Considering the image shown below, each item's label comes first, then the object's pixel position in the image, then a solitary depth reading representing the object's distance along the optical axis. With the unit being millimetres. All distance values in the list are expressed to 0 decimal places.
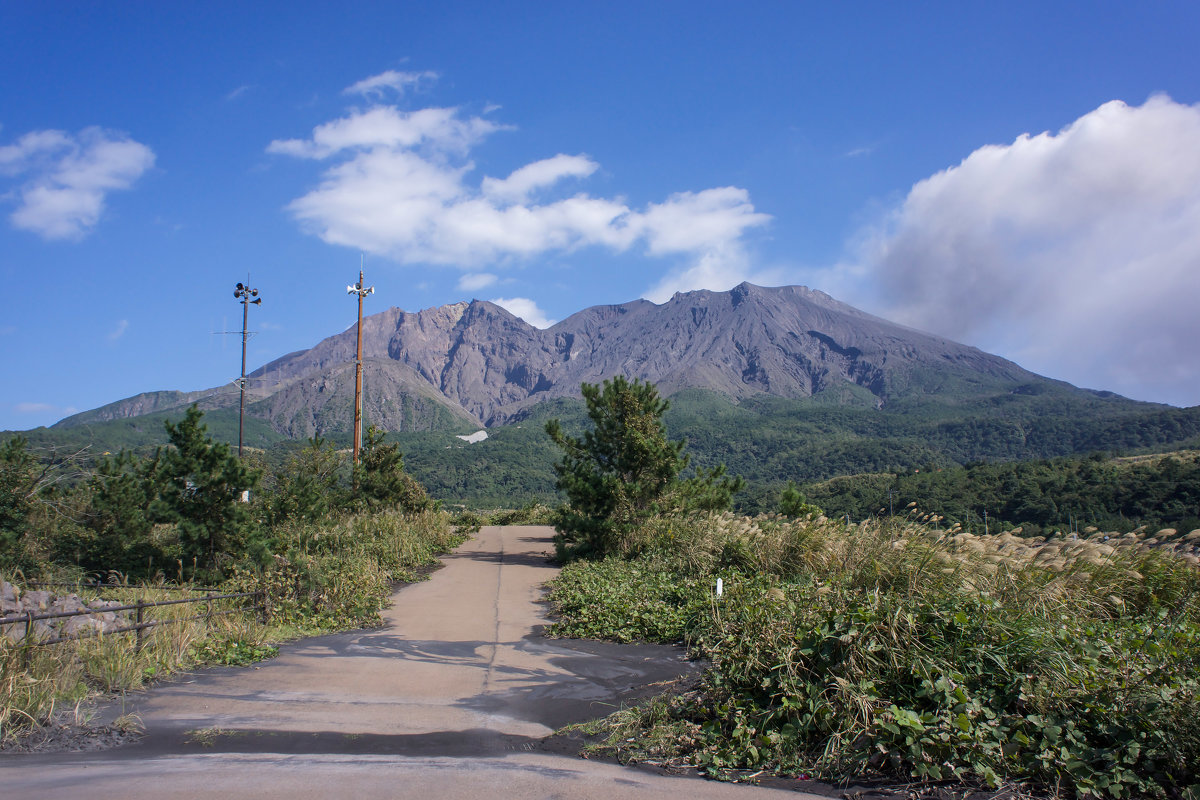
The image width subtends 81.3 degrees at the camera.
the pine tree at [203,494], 12750
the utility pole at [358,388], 20703
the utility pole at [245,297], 23422
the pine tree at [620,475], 15258
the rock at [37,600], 8648
